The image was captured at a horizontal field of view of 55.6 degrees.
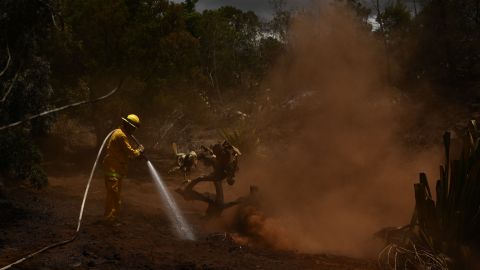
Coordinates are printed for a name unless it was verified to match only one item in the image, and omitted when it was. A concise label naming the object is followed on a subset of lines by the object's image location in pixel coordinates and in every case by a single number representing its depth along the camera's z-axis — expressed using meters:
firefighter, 7.49
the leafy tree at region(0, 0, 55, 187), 8.34
